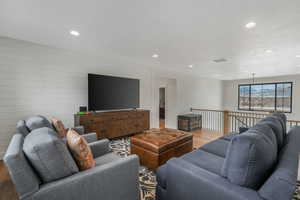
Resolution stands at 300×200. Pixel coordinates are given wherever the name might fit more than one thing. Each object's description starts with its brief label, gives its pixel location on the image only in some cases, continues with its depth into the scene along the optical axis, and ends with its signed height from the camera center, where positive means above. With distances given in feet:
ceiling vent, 13.79 +3.92
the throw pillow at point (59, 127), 7.95 -1.80
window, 23.50 +0.25
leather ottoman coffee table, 7.39 -2.86
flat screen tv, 11.71 +0.43
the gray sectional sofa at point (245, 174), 2.88 -1.83
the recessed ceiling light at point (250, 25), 7.06 +3.88
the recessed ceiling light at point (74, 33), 8.16 +3.91
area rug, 5.81 -4.13
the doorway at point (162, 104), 27.01 -1.34
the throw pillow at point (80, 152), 4.22 -1.74
